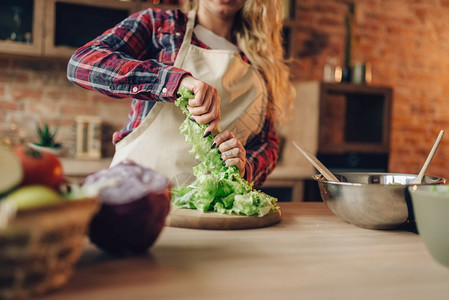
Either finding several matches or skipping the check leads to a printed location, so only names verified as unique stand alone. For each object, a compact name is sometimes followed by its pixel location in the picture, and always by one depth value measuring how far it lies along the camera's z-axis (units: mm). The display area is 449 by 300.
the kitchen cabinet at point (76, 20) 2994
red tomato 619
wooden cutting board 1024
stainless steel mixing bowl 1009
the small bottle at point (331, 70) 3737
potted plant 3052
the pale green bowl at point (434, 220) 740
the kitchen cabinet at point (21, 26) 2947
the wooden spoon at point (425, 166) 1079
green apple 504
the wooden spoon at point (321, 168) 1136
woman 1435
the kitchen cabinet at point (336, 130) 3391
